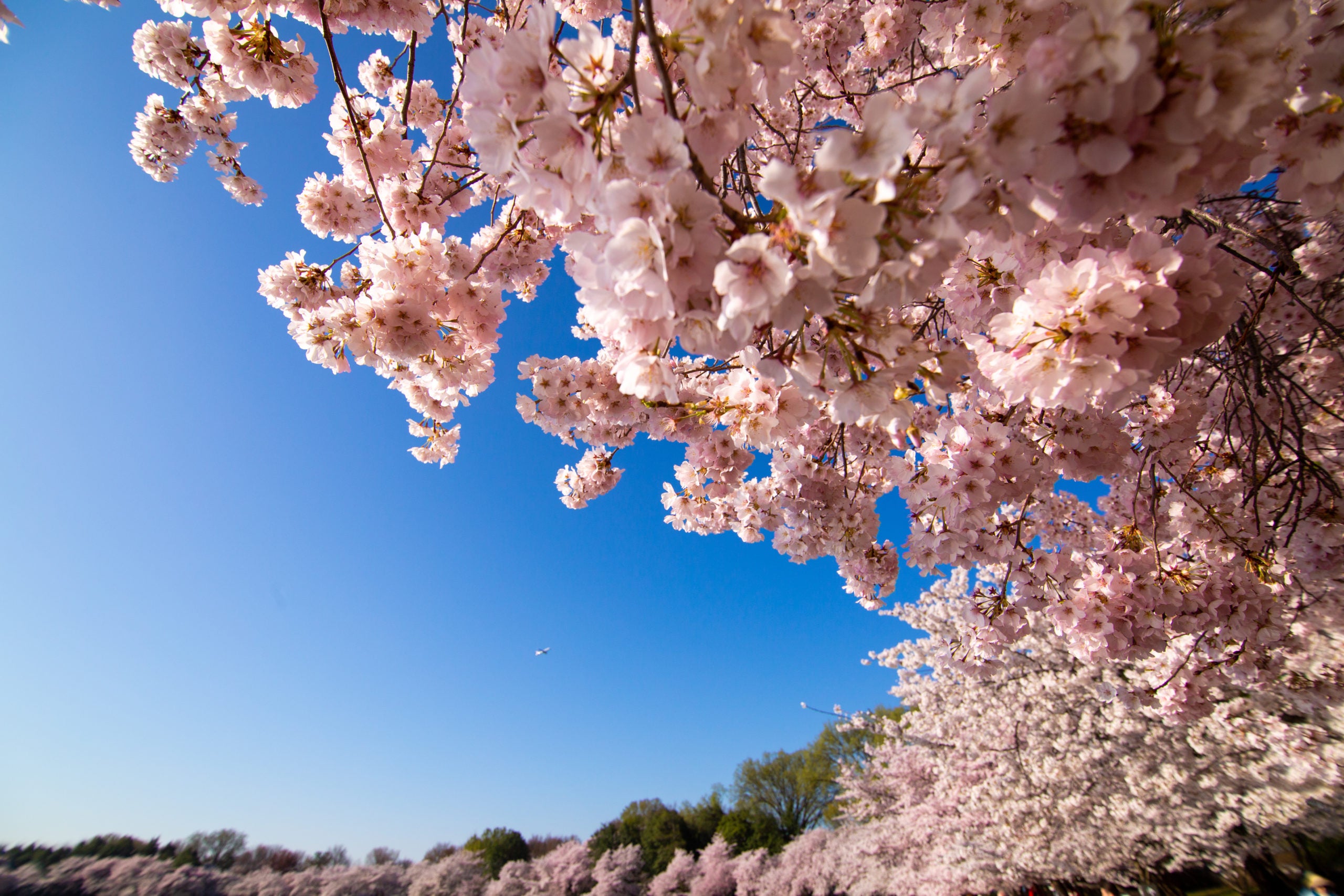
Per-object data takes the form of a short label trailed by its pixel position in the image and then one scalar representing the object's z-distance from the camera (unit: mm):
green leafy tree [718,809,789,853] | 26219
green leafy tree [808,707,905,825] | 26719
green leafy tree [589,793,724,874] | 26578
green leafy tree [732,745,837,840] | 28266
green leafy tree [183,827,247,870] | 21203
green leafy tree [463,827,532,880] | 26781
